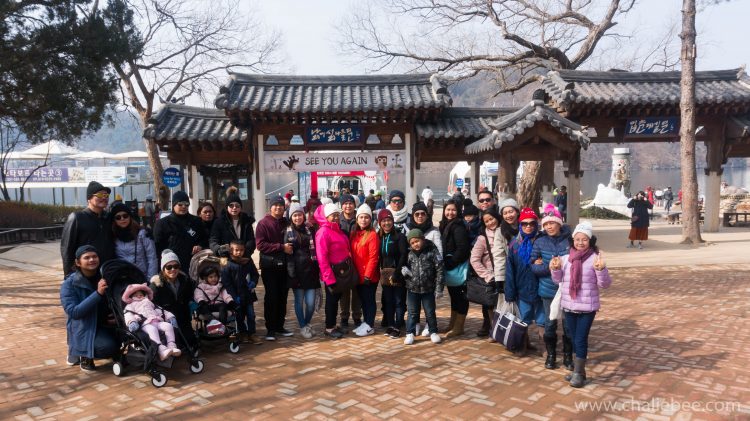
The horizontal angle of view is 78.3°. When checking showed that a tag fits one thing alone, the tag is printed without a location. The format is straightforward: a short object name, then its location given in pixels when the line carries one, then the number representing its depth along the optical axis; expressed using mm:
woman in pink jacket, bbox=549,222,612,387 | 3957
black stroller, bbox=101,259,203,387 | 4121
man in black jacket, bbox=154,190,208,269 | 5375
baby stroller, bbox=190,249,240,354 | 4898
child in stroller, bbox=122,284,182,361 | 4145
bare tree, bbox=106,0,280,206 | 16734
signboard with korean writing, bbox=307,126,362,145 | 10953
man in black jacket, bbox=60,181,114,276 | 4668
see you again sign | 11008
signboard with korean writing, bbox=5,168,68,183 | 24578
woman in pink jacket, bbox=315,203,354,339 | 5270
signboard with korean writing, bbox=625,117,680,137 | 12469
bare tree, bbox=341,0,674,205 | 15969
